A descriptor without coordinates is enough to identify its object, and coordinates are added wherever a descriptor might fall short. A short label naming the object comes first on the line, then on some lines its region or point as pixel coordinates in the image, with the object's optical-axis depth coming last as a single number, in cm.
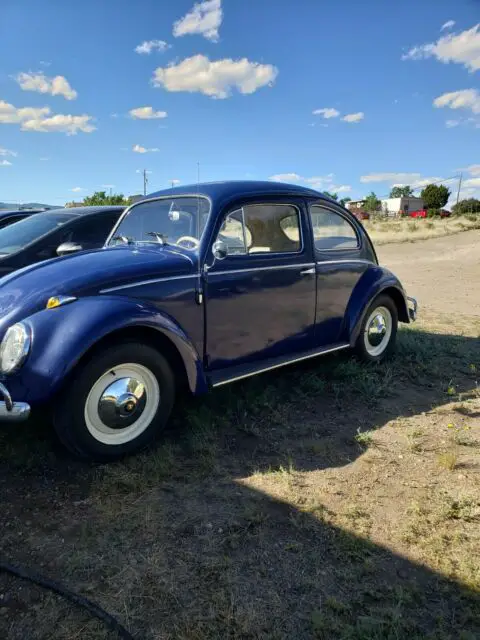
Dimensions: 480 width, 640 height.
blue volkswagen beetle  275
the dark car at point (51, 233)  551
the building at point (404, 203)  8644
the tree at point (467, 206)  5303
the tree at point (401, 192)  10244
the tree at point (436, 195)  7644
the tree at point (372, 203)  7100
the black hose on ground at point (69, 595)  182
